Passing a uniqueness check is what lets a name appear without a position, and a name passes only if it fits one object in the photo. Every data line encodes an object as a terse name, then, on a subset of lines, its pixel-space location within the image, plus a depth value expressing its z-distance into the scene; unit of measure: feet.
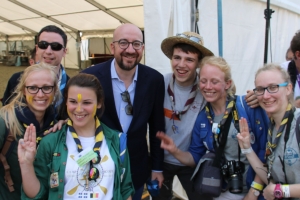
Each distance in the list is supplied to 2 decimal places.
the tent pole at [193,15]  11.09
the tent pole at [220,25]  12.01
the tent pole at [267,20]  12.55
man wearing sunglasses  8.11
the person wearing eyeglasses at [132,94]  7.20
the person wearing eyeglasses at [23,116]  5.58
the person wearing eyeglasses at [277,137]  5.29
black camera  6.36
